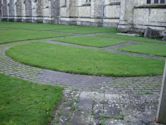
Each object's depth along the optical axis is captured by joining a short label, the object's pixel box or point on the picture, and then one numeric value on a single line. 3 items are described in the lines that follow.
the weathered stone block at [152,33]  18.08
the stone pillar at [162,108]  4.23
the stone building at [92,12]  19.34
